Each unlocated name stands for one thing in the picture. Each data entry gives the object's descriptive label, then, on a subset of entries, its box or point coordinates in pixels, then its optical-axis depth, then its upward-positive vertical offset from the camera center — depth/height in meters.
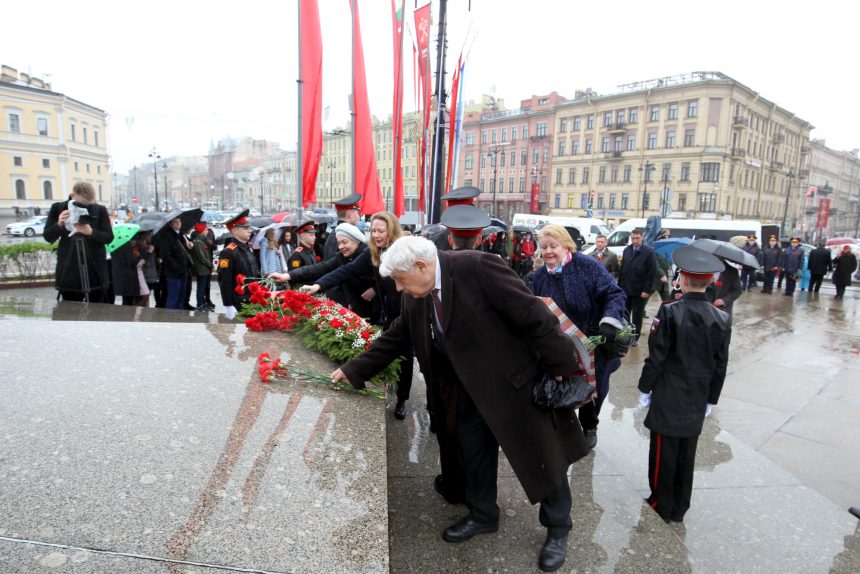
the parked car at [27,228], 31.83 -2.17
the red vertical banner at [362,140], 9.99 +1.22
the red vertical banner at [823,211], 60.87 +0.58
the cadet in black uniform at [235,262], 6.53 -0.81
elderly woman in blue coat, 4.08 -0.59
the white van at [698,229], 23.66 -0.80
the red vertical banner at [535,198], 57.91 +1.04
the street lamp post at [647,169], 54.08 +4.36
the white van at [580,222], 32.16 -0.94
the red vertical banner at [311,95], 8.68 +1.81
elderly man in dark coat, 2.45 -0.68
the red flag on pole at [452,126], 9.70 +1.51
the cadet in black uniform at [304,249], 6.87 -0.66
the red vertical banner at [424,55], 9.34 +2.72
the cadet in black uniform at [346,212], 6.34 -0.12
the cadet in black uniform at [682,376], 3.32 -1.05
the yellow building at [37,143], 56.62 +5.65
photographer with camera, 5.51 -0.53
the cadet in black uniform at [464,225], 4.39 -0.17
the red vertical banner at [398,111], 9.88 +1.82
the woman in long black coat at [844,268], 14.71 -1.45
